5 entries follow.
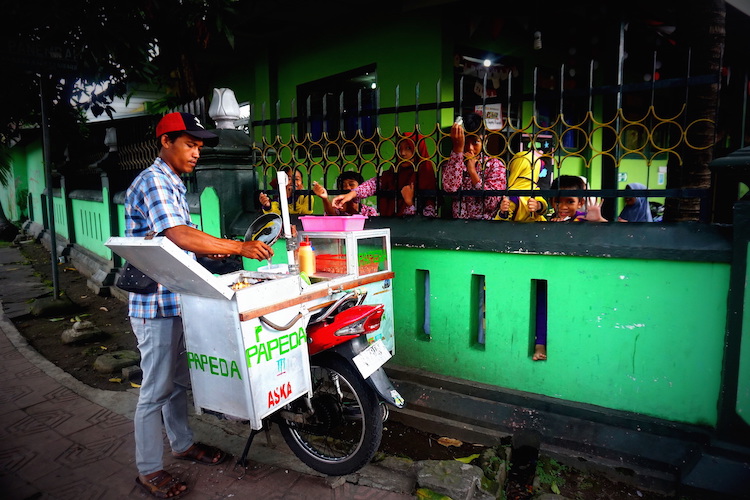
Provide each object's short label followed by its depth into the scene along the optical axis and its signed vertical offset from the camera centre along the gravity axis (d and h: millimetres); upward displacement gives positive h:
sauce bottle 3375 -433
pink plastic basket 3377 -181
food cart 2381 -693
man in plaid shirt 2680 -559
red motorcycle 2854 -1218
